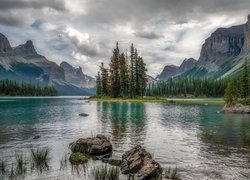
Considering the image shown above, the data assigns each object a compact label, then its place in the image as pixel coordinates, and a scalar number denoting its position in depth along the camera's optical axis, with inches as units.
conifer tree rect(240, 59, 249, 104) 3183.8
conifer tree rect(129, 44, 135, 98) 3872.8
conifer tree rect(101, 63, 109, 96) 4231.2
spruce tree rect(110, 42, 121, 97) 3887.2
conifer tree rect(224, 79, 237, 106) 2595.9
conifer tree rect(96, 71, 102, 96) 4864.2
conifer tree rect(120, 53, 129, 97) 3871.1
